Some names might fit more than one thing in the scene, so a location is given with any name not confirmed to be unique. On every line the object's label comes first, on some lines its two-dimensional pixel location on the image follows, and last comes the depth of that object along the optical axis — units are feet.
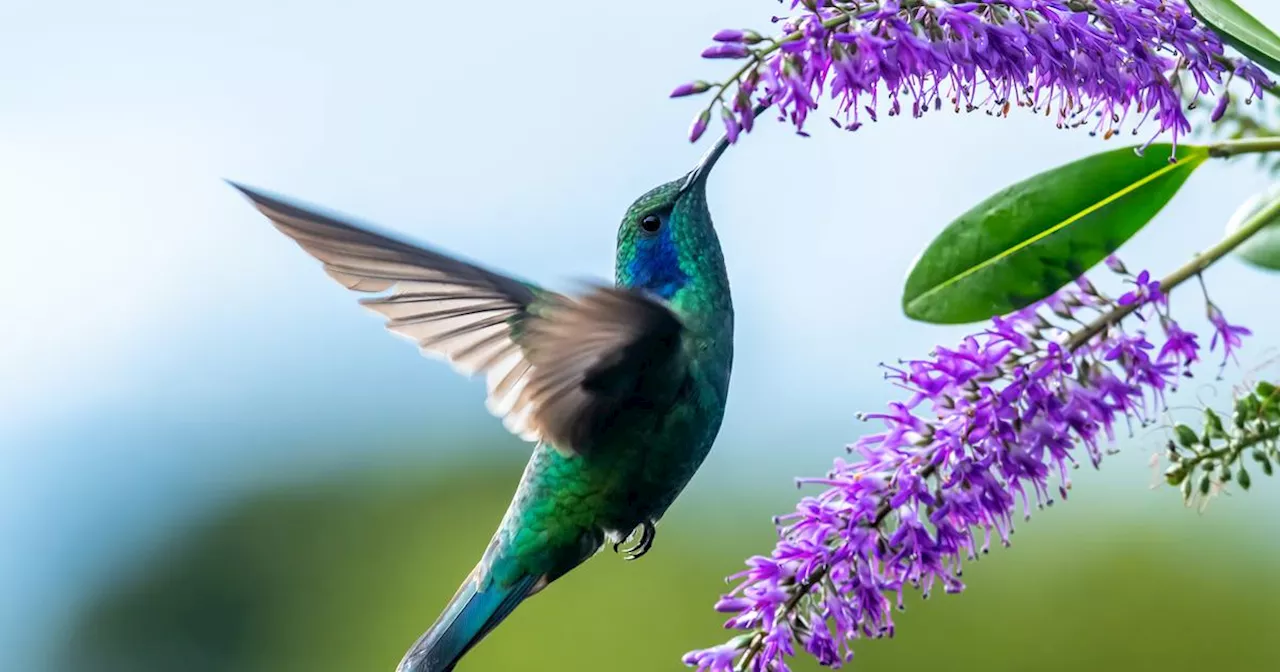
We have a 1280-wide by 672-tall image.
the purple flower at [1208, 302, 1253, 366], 20.08
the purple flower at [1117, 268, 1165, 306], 18.58
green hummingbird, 20.72
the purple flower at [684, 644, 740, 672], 19.22
